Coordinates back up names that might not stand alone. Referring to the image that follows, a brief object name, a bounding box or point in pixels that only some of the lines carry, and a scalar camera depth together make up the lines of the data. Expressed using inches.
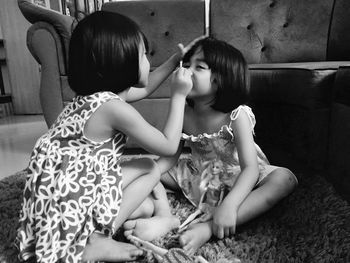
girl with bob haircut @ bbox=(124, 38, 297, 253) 30.1
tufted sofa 37.3
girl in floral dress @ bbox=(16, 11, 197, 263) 25.5
